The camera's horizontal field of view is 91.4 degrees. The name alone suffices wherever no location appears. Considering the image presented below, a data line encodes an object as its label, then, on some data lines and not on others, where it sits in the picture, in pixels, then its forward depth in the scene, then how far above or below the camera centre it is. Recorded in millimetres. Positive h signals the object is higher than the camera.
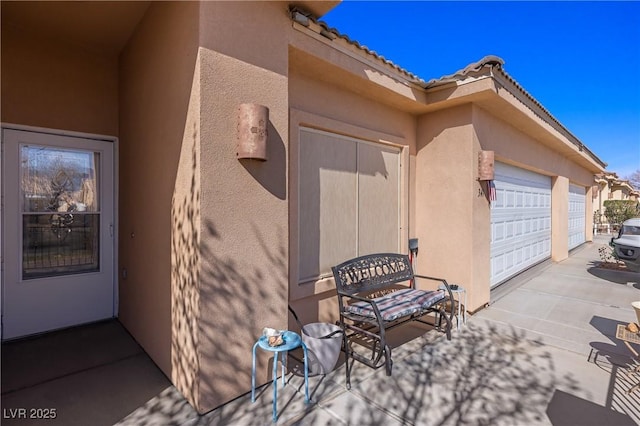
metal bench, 3762 -1278
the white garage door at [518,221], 7230 -284
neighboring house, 21384 +1681
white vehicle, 7895 -876
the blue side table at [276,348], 2885 -1316
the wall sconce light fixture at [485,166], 5711 +818
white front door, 4453 -337
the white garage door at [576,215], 13336 -205
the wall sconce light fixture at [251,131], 3129 +792
